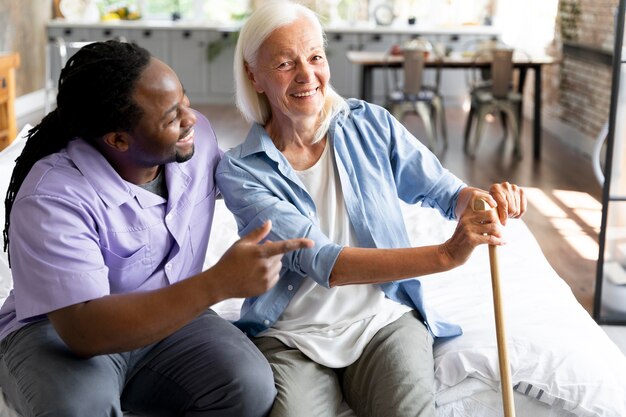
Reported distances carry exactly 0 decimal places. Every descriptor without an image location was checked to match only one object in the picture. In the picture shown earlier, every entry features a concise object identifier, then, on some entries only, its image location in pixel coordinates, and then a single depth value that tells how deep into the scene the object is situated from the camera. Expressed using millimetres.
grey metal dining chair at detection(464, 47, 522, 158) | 6477
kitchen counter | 9031
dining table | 6648
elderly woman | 1739
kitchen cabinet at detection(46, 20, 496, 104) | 9062
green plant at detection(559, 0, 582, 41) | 6922
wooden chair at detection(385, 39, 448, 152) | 6570
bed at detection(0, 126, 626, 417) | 1824
